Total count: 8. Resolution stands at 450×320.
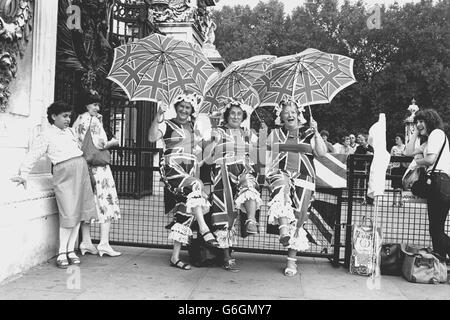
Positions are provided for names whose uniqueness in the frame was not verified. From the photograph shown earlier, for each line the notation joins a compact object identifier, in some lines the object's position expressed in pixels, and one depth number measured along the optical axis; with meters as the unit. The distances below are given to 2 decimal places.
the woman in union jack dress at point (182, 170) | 5.07
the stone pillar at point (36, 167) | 4.48
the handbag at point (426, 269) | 4.91
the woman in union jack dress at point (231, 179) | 5.07
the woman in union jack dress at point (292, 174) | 5.04
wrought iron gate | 5.77
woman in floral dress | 5.38
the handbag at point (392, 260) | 5.23
